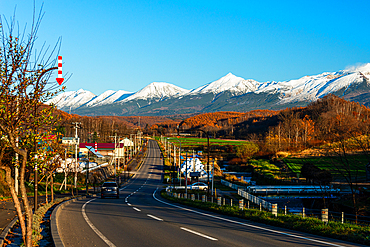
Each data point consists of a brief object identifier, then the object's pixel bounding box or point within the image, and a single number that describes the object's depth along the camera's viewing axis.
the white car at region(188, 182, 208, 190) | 63.74
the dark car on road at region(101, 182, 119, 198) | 33.62
